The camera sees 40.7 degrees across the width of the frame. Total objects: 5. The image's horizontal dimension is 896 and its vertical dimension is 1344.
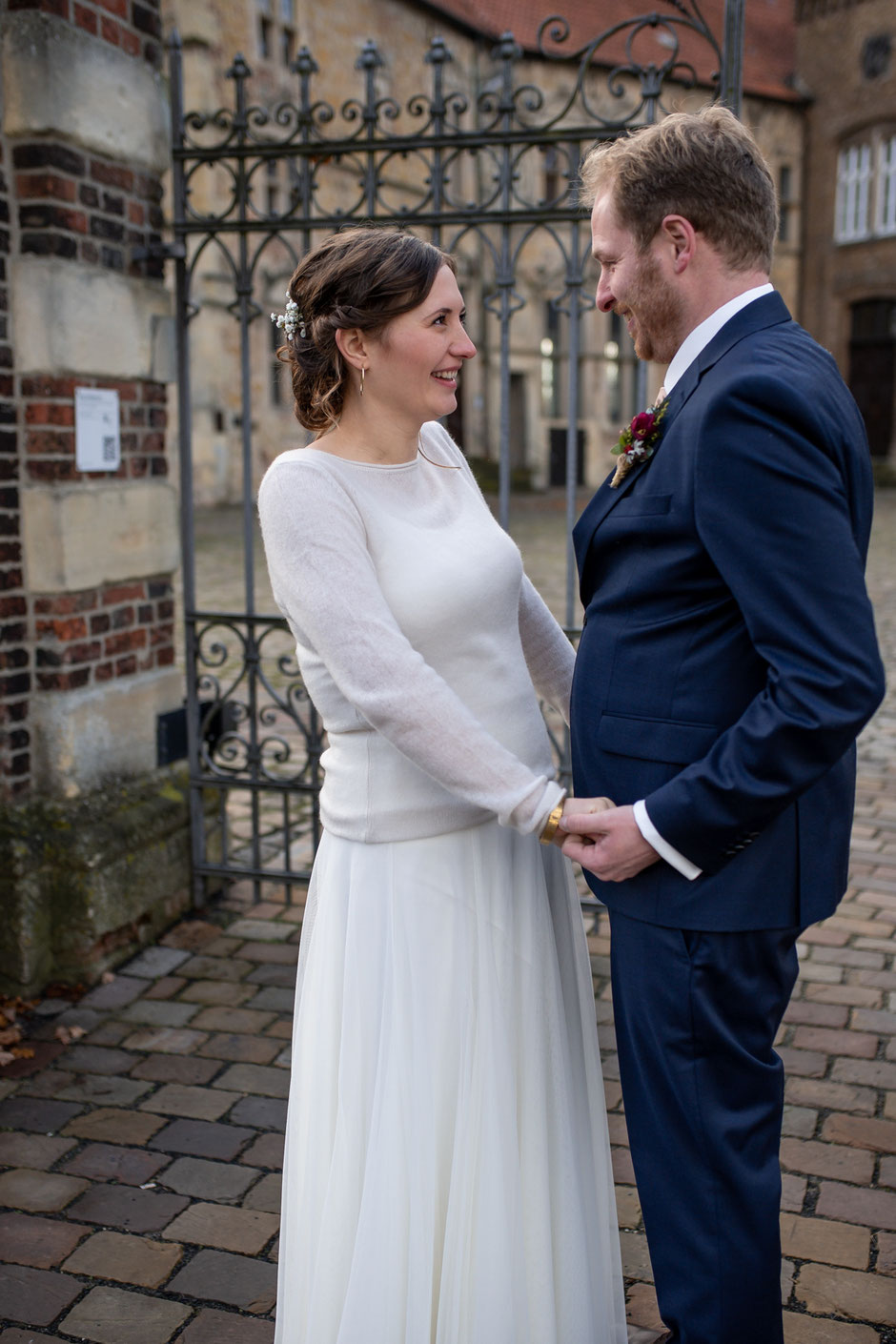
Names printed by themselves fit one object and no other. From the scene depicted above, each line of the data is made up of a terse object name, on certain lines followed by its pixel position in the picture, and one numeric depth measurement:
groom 1.65
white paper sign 3.92
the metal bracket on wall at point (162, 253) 4.14
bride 1.95
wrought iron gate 3.92
